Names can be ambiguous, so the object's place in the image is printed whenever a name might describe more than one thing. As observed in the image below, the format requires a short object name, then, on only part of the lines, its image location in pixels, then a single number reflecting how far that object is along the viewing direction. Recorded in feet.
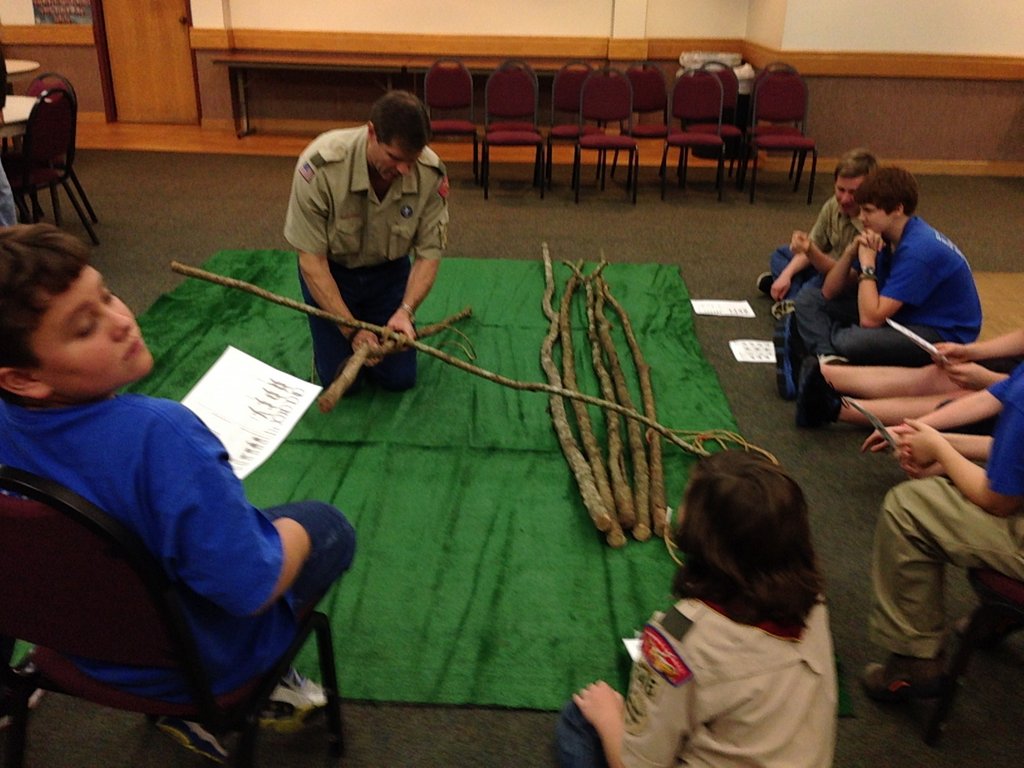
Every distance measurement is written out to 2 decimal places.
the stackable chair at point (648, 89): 24.44
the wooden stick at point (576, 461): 8.56
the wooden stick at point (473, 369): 8.10
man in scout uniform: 10.29
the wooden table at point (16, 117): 15.38
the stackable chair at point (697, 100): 23.04
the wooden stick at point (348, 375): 8.67
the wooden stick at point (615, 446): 8.79
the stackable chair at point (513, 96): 23.29
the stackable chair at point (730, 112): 23.19
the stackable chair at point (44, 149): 15.56
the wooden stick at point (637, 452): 8.73
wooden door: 28.55
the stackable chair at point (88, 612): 3.62
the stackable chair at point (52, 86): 16.94
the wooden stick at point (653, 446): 8.87
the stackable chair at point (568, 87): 24.25
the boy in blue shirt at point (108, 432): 3.75
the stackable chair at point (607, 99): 23.32
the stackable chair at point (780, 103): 22.91
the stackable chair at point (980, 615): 5.88
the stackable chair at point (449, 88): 23.90
